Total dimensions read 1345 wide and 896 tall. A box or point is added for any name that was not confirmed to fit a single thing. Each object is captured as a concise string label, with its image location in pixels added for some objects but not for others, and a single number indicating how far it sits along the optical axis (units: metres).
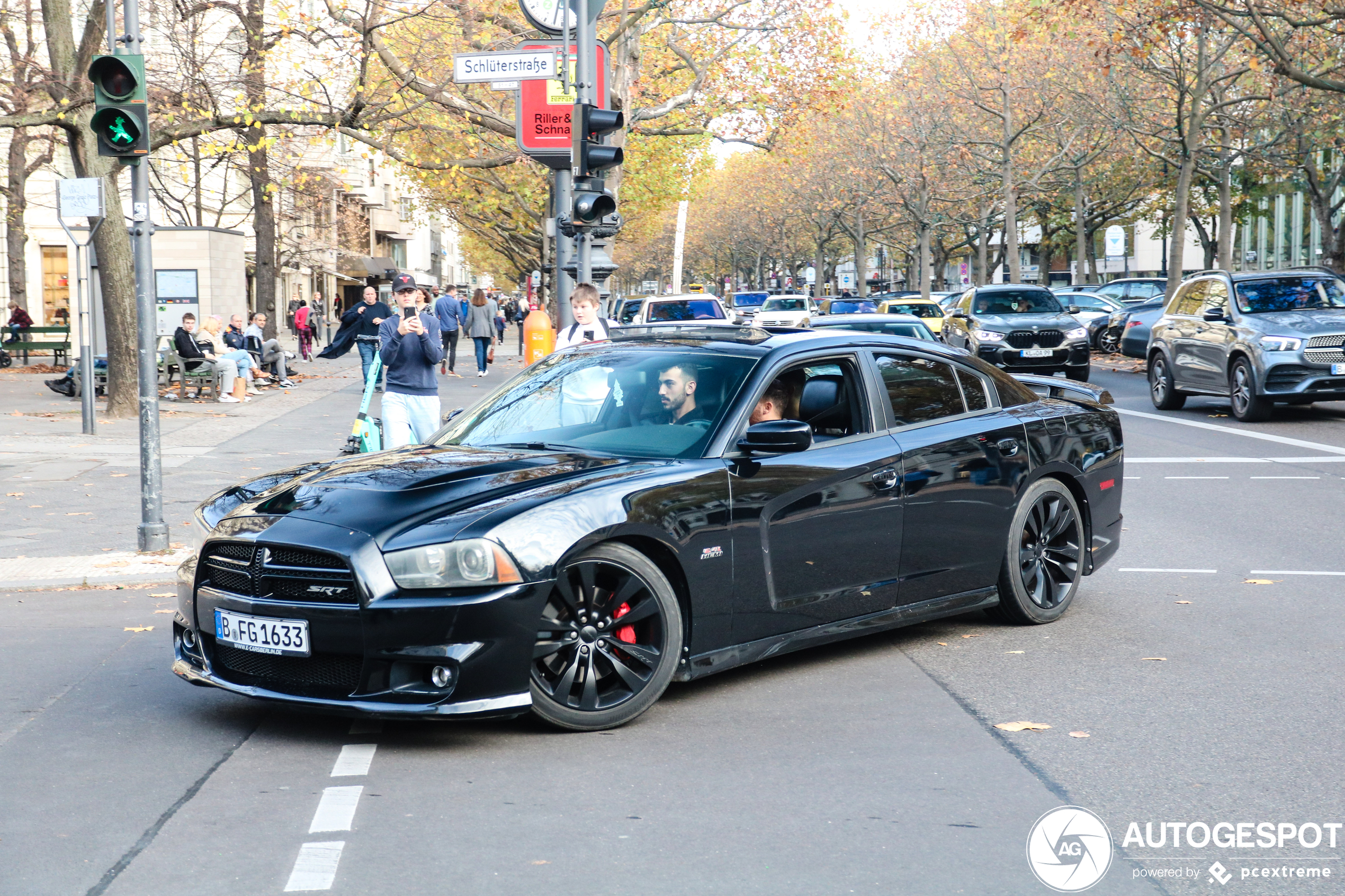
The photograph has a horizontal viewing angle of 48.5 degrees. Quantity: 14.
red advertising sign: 15.62
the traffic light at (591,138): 14.21
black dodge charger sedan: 4.98
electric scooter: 11.62
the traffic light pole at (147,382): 9.47
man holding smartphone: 11.50
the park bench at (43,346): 32.03
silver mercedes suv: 17.31
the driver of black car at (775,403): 6.21
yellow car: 30.14
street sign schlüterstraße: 14.41
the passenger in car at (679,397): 6.08
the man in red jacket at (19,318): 35.47
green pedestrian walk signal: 9.28
